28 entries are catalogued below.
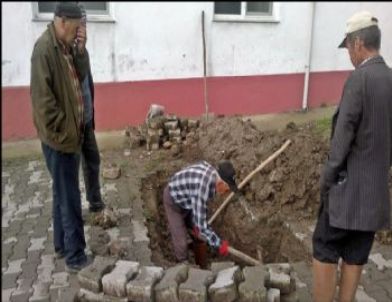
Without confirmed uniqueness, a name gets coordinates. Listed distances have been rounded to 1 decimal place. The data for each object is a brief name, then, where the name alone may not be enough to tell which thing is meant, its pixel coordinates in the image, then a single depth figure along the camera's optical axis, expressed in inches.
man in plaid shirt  175.9
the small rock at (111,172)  241.9
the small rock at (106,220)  185.2
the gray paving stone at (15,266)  155.5
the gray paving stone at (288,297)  132.6
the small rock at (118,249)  162.6
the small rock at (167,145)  278.2
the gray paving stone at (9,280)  147.3
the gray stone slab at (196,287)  122.5
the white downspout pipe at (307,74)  342.5
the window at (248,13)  283.9
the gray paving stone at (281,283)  131.3
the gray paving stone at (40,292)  140.3
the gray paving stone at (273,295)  125.3
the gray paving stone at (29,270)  153.1
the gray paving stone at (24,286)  143.6
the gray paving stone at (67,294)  138.6
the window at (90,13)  269.5
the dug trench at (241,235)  189.2
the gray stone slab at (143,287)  124.6
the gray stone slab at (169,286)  124.2
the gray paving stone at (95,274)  129.0
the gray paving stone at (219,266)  134.3
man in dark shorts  108.8
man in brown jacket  129.6
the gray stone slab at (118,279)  126.5
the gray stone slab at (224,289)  123.6
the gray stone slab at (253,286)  122.6
